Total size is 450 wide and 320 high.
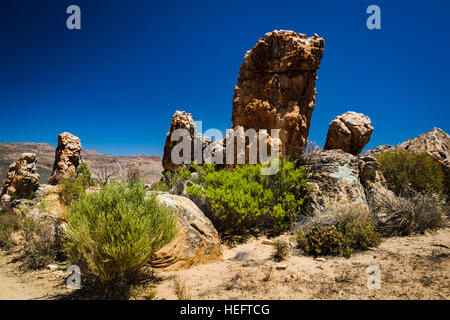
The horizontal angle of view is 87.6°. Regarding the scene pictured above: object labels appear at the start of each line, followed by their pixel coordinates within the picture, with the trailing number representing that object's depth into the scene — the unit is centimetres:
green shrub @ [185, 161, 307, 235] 616
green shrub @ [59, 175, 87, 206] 650
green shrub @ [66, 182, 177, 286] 311
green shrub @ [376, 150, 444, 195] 827
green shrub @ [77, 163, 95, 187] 784
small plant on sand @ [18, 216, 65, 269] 461
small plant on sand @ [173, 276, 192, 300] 291
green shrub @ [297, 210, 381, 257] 472
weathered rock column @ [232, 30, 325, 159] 1126
